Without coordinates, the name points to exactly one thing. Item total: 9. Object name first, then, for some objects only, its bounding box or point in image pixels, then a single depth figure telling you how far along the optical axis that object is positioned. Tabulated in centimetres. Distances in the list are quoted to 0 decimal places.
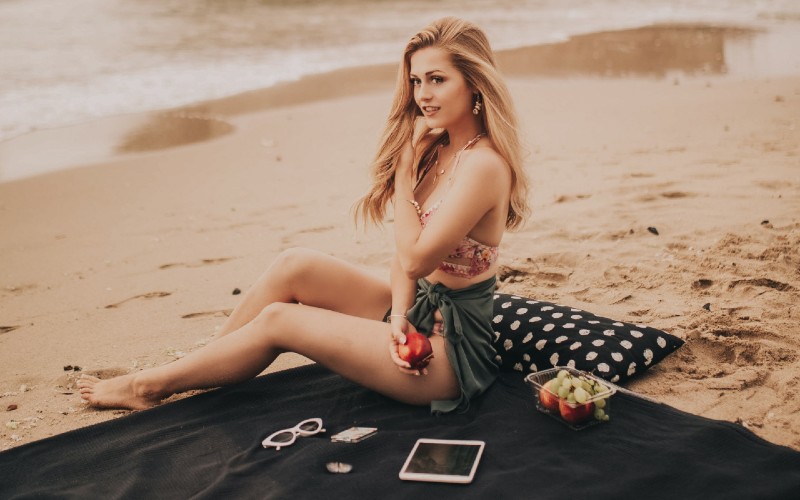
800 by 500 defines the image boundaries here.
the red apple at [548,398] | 330
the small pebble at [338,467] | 306
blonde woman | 342
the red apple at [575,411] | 319
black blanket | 285
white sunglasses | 330
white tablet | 294
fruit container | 318
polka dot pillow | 368
